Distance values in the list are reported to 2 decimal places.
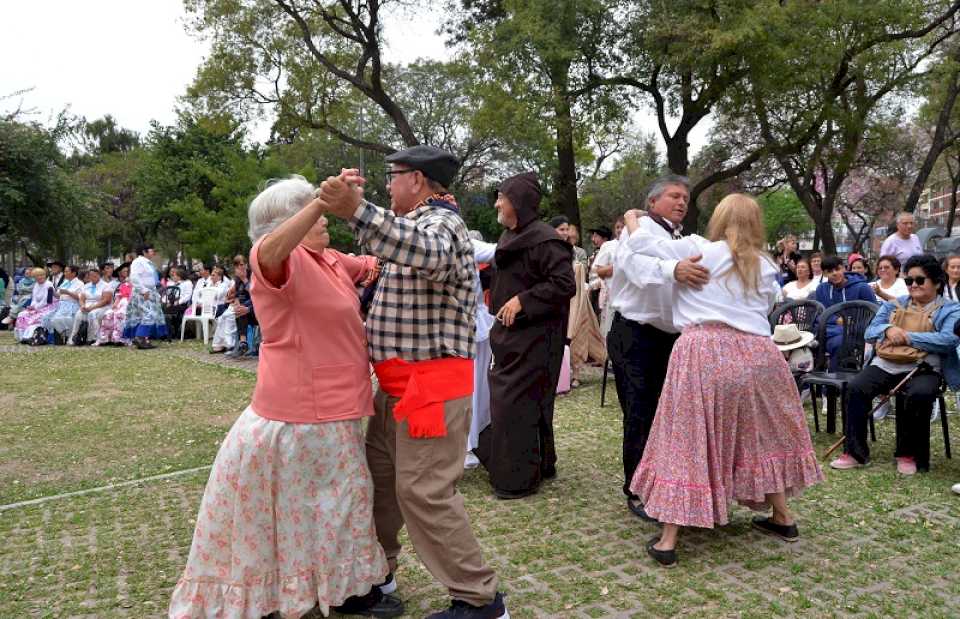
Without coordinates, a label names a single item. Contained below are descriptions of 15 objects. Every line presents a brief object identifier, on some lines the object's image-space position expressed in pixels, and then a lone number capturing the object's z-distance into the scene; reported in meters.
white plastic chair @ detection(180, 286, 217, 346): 15.27
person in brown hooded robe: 4.80
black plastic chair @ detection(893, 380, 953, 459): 5.48
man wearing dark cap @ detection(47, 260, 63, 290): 16.30
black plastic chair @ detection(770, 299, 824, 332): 7.25
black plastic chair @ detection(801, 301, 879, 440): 6.47
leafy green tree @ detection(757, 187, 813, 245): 52.00
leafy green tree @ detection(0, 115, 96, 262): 19.61
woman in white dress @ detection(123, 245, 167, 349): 14.79
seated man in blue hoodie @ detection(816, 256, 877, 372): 7.58
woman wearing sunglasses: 5.31
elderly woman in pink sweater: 2.85
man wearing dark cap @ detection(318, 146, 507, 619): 2.91
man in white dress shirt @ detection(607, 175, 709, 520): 4.08
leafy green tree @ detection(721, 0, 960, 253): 16.36
